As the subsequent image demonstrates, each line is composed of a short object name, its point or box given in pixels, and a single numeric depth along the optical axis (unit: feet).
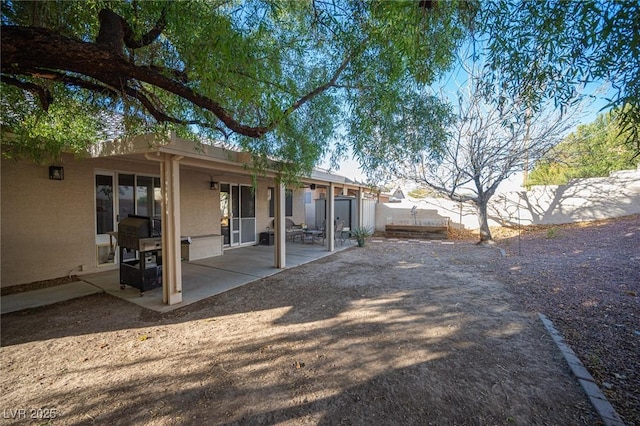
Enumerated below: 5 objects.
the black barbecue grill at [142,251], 15.40
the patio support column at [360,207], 38.73
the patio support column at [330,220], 30.89
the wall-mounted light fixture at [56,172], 17.39
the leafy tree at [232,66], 8.34
